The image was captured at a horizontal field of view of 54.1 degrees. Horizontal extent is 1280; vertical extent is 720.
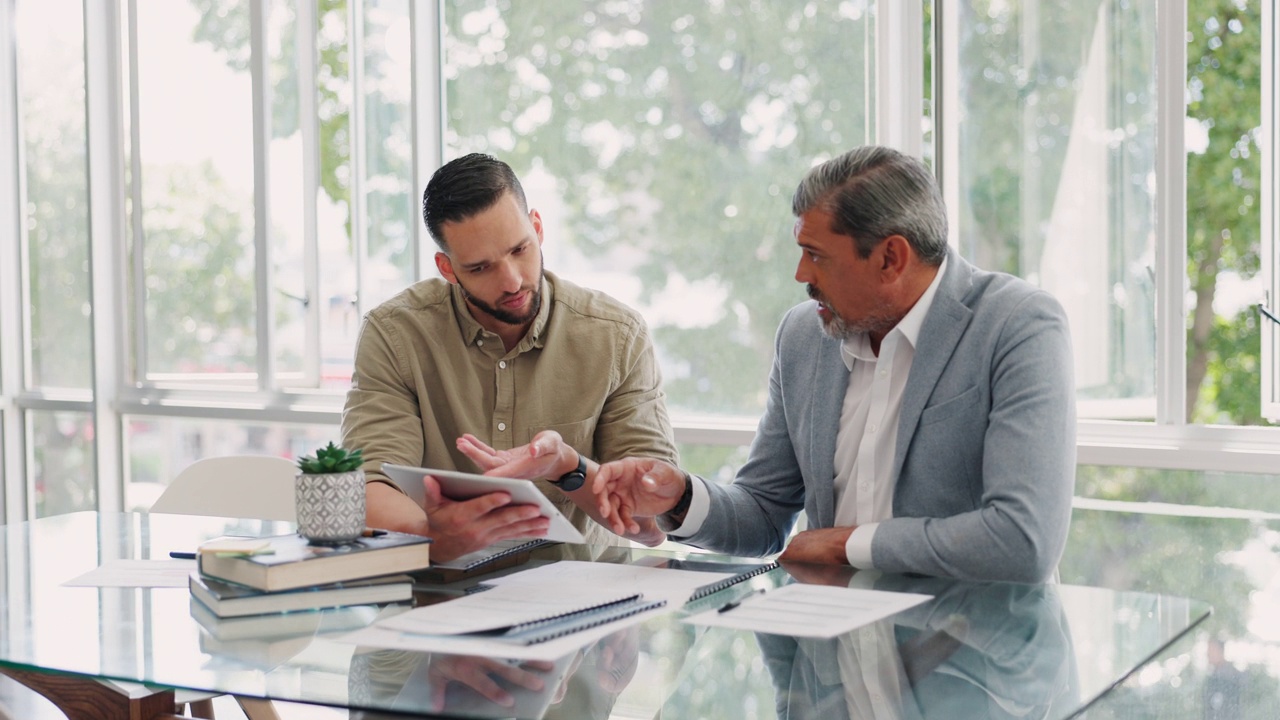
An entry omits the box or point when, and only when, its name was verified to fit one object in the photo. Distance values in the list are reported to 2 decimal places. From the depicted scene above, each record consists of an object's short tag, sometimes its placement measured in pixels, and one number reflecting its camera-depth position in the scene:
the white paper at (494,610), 1.41
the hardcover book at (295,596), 1.53
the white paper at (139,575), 1.77
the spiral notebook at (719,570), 1.62
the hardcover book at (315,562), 1.54
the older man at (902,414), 1.80
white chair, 2.73
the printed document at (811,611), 1.43
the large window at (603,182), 2.93
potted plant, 1.64
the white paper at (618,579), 1.61
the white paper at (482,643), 1.30
